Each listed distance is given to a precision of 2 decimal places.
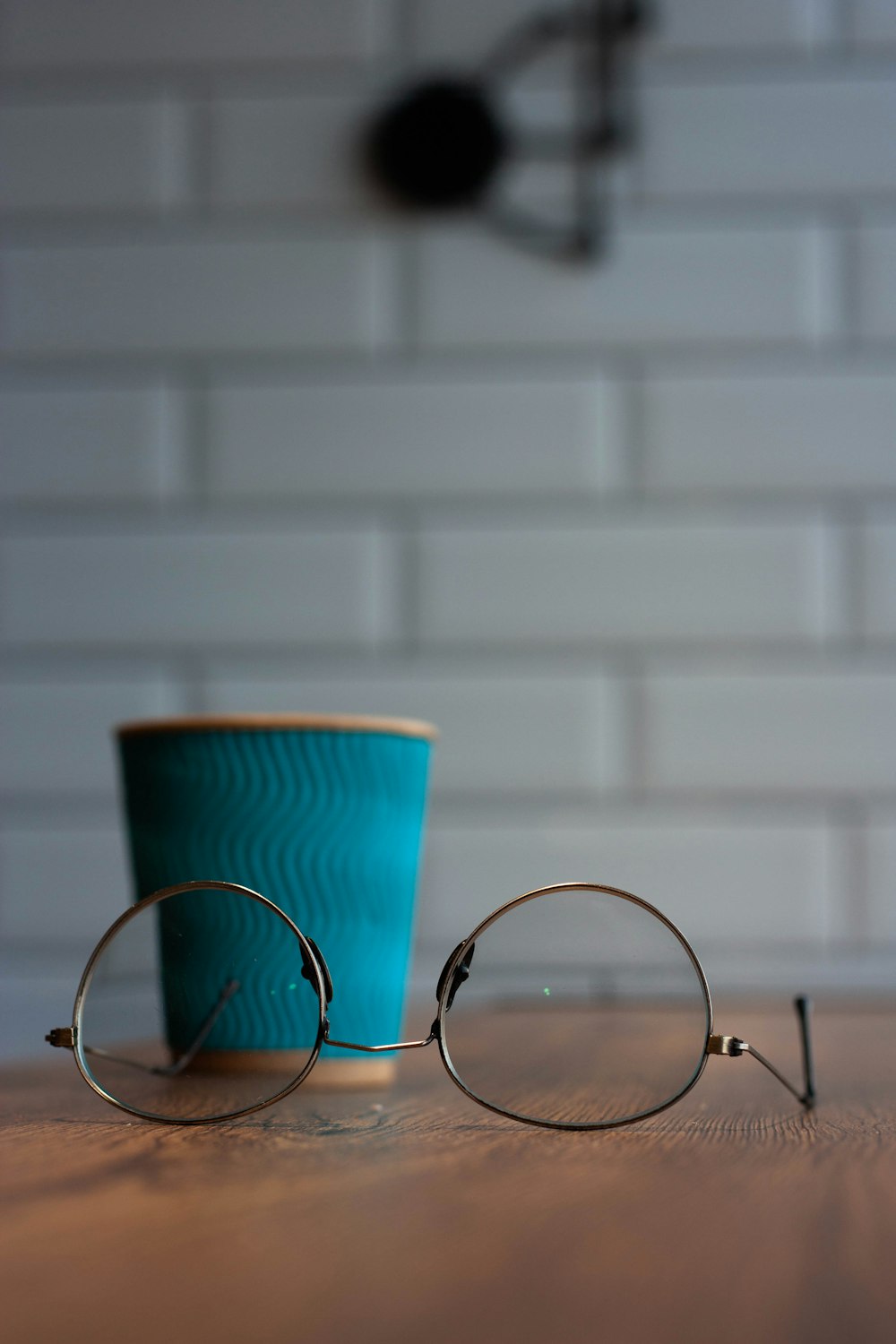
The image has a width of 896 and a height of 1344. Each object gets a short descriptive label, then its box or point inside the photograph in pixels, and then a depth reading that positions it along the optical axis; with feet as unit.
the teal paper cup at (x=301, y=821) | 1.42
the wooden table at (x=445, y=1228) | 0.54
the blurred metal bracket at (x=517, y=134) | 3.61
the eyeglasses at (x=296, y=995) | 1.21
